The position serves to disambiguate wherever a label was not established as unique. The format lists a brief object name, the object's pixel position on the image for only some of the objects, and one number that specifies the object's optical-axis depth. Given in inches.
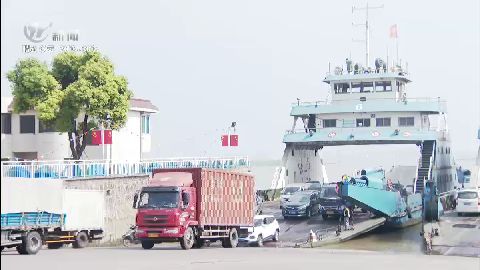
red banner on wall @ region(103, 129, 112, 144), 1505.9
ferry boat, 1823.3
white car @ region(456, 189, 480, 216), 1534.2
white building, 1657.4
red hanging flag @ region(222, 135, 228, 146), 1865.2
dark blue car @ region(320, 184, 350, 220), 1491.1
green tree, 1504.7
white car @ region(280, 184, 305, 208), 1705.3
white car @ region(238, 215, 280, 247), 1264.8
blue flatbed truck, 924.6
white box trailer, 938.1
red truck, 1027.3
